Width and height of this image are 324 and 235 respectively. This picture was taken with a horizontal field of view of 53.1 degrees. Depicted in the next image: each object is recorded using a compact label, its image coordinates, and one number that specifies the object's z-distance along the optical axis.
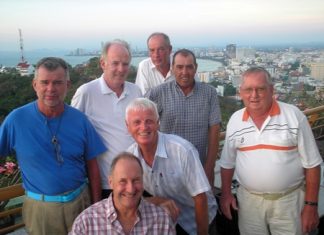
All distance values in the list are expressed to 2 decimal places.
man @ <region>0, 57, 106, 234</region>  2.06
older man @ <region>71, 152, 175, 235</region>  1.84
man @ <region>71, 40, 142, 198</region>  2.45
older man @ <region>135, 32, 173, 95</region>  3.40
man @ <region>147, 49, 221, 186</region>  2.81
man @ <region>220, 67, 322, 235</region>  2.29
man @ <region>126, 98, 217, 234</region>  2.06
